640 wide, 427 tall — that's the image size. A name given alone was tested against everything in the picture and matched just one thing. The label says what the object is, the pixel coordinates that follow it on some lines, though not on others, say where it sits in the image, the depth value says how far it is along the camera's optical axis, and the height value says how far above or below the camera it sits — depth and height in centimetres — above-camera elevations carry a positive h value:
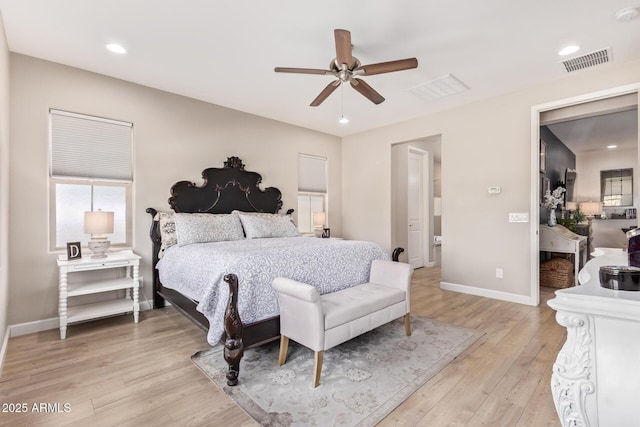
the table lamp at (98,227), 309 -14
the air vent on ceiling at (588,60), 299 +154
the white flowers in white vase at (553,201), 510 +14
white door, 629 +1
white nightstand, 285 -74
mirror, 671 +48
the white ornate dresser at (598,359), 93 -49
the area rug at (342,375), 182 -120
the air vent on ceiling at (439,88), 360 +155
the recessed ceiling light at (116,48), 287 +160
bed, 227 -42
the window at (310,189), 558 +44
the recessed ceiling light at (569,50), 288 +154
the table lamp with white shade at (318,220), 531 -15
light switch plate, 387 -9
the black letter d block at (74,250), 302 -37
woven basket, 469 -101
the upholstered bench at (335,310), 211 -77
